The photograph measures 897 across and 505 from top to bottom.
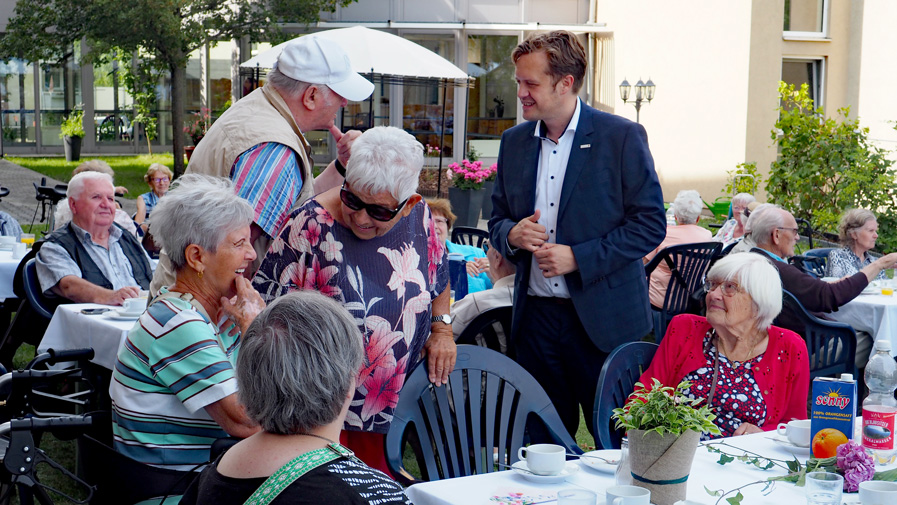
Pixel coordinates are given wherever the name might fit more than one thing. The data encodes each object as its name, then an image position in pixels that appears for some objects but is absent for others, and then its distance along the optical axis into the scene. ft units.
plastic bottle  8.02
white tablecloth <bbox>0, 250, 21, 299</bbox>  20.51
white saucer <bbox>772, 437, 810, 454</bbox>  8.53
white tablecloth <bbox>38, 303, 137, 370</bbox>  14.10
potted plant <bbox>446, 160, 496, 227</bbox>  45.55
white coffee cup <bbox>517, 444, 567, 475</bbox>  7.46
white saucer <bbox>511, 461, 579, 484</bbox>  7.39
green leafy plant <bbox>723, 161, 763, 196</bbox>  43.29
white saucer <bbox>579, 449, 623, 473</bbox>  7.73
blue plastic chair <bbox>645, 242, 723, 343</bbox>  20.20
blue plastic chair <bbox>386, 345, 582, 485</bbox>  8.97
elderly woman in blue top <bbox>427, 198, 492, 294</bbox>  19.63
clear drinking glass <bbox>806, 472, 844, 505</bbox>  6.65
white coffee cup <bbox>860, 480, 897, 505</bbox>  6.61
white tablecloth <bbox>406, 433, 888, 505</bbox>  7.04
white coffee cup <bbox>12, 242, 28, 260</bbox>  21.12
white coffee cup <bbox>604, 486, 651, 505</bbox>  6.29
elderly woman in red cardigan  10.17
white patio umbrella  33.76
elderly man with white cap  9.57
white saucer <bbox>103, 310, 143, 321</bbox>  14.61
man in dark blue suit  10.58
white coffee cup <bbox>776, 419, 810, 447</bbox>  8.59
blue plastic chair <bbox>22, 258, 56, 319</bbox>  16.29
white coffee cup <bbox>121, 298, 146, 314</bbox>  14.83
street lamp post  55.87
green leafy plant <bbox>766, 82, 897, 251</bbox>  36.37
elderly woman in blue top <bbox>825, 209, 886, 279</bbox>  21.29
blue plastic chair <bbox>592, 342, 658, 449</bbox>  9.62
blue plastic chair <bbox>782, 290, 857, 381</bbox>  16.30
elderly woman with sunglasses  8.72
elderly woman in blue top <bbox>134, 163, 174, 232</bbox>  28.84
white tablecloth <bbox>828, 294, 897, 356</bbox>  18.62
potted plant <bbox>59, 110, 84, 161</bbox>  72.79
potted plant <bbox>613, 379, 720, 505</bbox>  6.61
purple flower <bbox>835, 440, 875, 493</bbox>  7.23
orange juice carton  7.92
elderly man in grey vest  16.28
